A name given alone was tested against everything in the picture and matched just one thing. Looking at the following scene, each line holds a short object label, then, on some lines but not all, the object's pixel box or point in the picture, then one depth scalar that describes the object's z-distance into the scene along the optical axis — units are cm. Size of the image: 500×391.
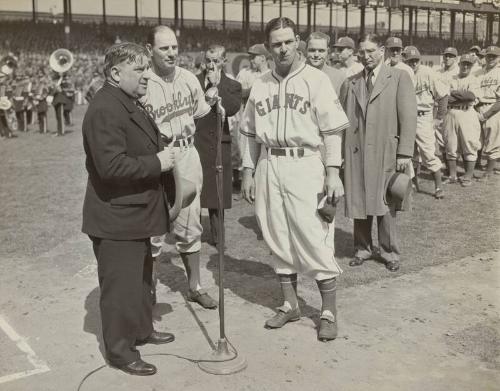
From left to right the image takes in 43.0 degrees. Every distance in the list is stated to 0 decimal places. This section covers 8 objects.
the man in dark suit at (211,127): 671
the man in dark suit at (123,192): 379
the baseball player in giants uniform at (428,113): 983
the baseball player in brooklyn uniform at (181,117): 494
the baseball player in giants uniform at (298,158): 453
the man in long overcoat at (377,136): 613
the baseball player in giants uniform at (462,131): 1080
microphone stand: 402
